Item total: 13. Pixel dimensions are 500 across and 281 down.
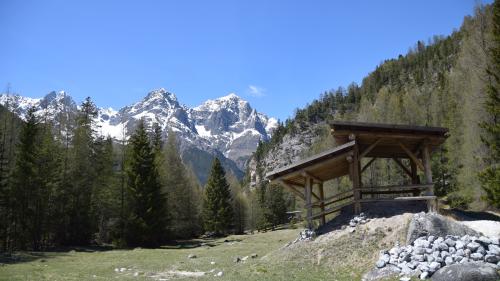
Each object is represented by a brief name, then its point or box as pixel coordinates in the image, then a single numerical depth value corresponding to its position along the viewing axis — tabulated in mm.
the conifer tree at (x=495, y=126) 20203
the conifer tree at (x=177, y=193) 52875
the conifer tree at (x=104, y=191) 44719
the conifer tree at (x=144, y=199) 41469
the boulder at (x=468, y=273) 10953
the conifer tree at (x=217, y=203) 66562
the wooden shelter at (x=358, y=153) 19688
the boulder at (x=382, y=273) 13406
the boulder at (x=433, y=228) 15312
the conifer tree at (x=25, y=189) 36875
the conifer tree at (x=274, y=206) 76188
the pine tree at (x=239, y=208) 83981
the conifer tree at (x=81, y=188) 41625
